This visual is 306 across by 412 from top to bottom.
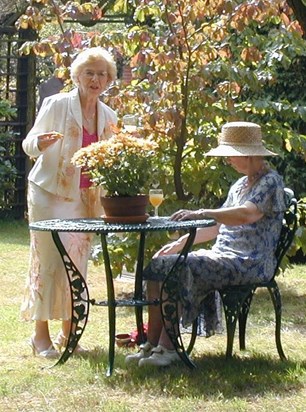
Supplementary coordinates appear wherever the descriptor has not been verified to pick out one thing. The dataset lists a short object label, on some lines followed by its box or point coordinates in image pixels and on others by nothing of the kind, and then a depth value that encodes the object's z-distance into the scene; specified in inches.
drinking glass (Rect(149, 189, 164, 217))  319.7
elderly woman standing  340.4
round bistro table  295.1
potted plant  306.1
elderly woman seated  308.1
